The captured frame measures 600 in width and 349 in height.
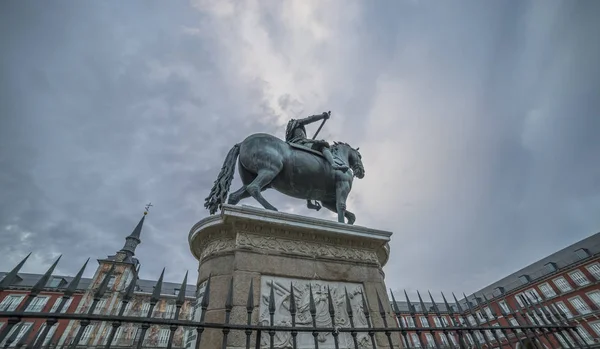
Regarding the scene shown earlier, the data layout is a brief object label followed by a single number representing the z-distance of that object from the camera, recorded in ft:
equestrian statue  15.28
